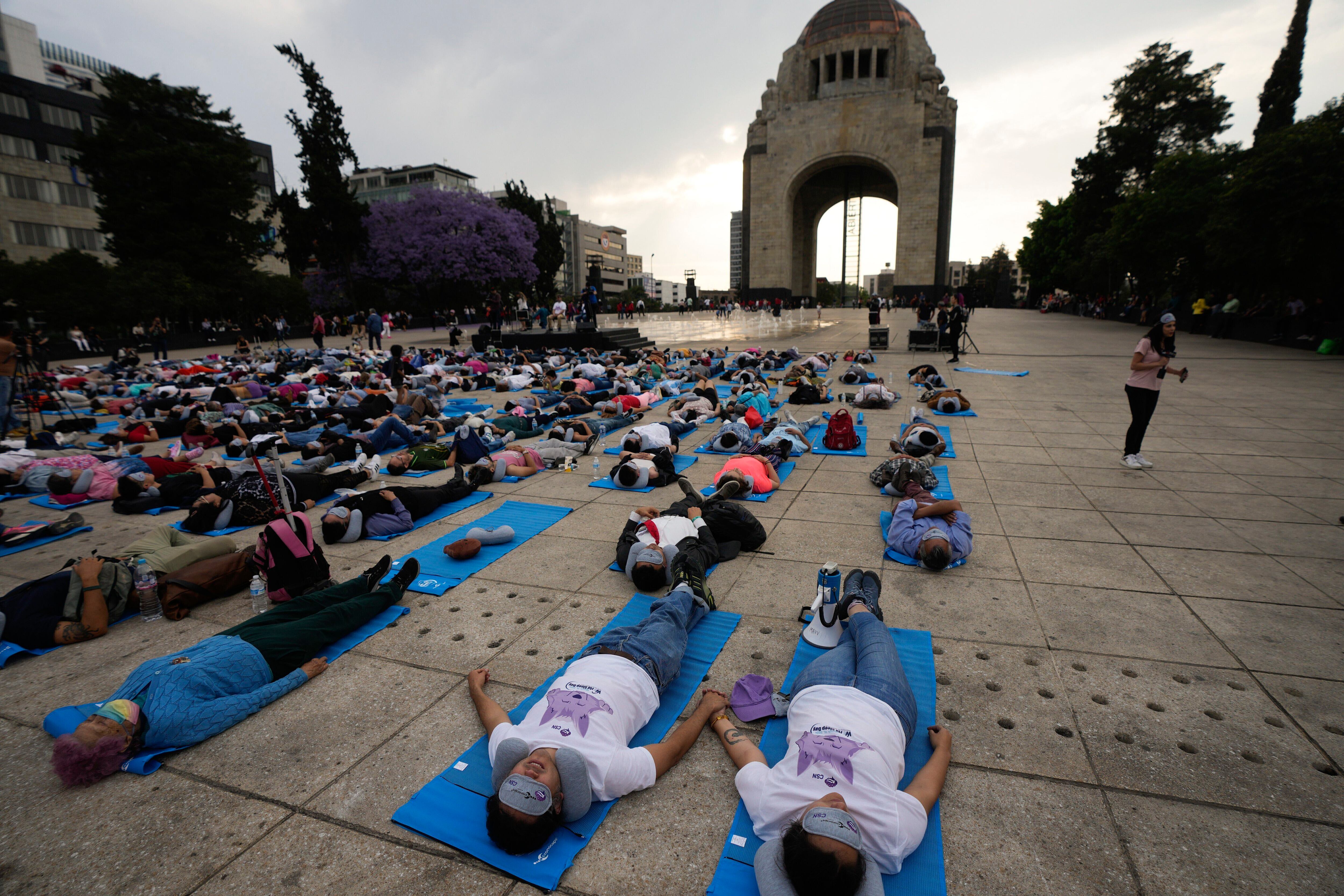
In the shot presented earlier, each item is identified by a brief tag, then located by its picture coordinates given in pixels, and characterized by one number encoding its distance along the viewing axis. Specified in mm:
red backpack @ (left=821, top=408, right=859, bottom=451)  9266
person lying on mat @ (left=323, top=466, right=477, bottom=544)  6172
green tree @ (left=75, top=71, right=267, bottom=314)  31406
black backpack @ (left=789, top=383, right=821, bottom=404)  13039
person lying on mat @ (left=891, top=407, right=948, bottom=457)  8117
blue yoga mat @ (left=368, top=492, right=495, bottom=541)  6848
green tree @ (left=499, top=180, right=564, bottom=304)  50438
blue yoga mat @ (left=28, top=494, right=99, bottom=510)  7723
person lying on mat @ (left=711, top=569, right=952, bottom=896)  2264
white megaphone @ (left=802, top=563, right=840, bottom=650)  4117
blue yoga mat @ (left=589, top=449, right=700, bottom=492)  7988
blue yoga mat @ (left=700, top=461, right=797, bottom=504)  7164
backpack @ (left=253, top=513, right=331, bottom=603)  4730
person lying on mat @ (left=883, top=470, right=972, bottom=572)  5039
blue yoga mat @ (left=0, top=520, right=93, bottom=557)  6285
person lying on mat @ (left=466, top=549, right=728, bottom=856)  2596
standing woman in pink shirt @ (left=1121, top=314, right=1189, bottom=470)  7527
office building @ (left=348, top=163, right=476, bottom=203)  96875
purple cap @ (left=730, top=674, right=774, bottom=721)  3457
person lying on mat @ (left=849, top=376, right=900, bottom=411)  12188
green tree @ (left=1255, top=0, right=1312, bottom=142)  27438
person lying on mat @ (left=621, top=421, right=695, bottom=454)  8703
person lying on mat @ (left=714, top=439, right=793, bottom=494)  7102
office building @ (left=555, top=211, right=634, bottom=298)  127562
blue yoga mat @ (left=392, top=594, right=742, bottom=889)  2580
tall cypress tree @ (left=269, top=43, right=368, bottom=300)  36969
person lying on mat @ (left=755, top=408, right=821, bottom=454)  8773
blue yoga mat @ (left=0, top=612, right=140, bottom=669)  4164
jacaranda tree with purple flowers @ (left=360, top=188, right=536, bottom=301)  38375
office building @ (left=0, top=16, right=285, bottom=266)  43875
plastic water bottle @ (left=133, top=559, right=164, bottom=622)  4730
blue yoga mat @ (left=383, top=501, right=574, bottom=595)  5293
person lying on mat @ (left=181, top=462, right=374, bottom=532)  6531
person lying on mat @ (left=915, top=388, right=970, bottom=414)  11109
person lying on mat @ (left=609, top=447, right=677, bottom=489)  7645
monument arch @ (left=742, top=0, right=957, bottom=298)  51156
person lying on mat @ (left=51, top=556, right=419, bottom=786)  3059
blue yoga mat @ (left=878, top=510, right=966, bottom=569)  5259
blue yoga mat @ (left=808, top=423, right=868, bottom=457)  9156
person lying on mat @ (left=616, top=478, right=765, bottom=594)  5027
